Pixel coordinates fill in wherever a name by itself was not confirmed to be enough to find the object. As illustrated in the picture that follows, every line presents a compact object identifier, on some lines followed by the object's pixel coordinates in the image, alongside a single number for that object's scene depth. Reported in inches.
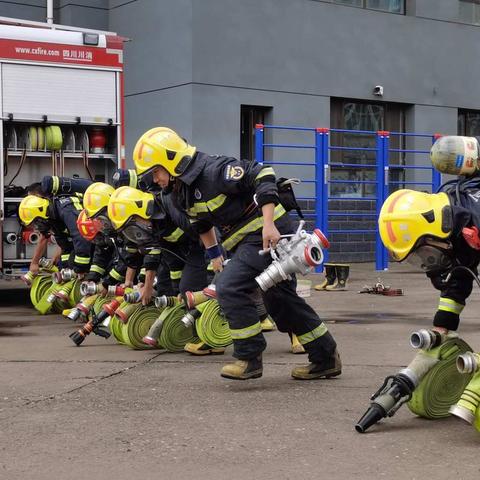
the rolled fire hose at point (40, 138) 475.8
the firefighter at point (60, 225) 396.8
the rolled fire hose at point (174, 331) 306.8
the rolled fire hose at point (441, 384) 200.5
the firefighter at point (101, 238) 343.9
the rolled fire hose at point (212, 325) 291.7
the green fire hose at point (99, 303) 353.1
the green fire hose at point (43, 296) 432.5
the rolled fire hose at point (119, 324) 318.9
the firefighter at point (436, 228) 184.9
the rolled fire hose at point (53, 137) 472.7
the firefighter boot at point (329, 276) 510.6
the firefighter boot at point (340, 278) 508.4
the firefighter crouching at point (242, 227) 242.7
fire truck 461.7
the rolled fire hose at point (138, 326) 316.5
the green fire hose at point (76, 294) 414.6
